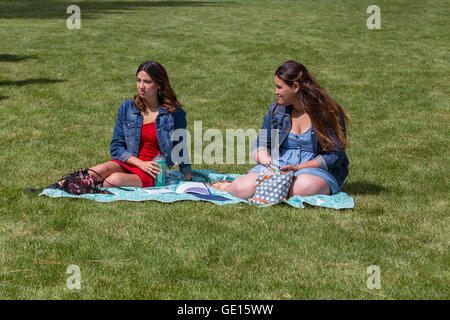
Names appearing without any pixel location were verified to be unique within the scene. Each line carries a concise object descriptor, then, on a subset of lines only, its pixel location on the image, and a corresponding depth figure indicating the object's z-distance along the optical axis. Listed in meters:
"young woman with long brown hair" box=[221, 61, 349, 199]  14.34
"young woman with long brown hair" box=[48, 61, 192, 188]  15.46
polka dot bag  14.15
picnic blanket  14.14
